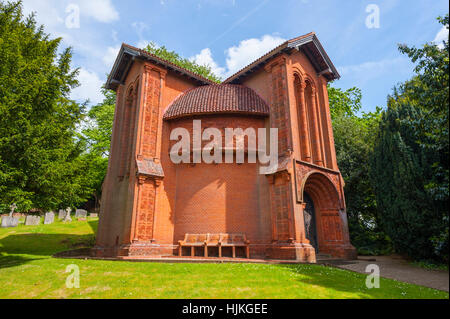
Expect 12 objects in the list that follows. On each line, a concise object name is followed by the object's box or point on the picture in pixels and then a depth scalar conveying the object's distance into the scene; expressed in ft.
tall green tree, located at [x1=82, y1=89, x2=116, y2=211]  92.02
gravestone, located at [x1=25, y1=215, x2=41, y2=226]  84.58
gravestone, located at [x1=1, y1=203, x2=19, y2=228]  80.43
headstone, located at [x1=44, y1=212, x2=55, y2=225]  88.63
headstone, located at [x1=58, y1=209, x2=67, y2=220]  96.88
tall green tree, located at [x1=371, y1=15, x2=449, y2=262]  23.45
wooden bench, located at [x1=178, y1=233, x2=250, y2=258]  42.70
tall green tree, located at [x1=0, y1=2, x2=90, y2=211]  29.73
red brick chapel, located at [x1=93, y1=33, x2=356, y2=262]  42.32
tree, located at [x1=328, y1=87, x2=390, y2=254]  58.03
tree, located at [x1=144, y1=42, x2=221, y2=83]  100.63
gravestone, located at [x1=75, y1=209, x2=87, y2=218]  103.04
